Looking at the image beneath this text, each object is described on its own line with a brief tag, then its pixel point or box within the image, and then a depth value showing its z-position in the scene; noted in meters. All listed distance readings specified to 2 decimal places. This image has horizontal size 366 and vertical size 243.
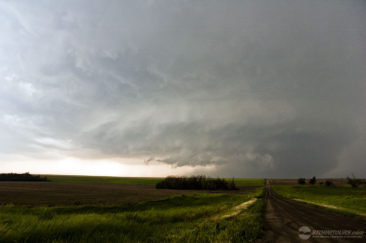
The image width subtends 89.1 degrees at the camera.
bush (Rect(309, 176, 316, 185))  143.73
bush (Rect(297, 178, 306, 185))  146.25
